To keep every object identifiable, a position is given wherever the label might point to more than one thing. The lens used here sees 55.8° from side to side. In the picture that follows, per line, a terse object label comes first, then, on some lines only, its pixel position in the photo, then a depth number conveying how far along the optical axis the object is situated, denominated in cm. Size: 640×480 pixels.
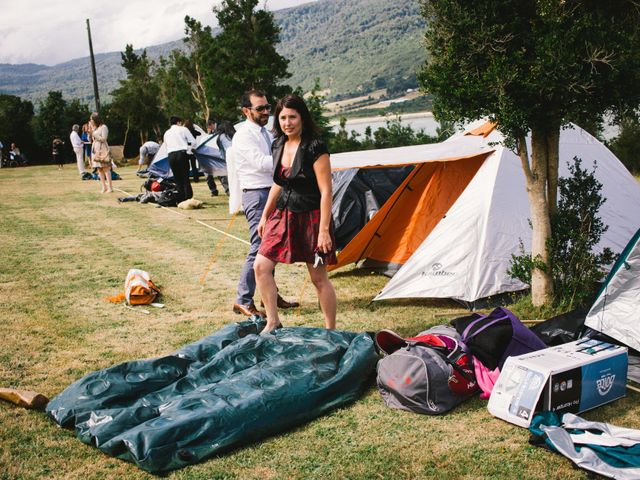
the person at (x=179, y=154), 1266
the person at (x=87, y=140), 2127
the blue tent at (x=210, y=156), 1402
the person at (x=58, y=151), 2727
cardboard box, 336
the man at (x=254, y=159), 524
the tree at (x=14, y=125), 3197
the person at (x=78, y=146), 2019
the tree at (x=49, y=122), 3262
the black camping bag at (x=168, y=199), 1321
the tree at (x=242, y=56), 2528
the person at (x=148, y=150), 2162
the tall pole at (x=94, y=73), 3027
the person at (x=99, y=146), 1389
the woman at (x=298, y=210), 432
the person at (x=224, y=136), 1338
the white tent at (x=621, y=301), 425
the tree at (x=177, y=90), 3139
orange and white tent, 555
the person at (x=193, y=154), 1349
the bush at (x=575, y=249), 502
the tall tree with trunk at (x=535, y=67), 428
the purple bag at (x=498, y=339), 387
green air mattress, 313
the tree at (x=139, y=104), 3123
